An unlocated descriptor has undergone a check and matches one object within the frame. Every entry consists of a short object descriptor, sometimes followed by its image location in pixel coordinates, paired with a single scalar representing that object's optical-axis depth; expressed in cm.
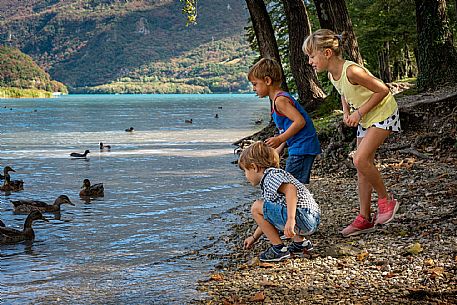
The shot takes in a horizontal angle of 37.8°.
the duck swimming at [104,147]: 2580
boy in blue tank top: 684
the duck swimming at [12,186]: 1523
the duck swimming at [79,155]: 2251
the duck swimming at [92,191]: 1368
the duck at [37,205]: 1214
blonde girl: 671
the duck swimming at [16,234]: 960
